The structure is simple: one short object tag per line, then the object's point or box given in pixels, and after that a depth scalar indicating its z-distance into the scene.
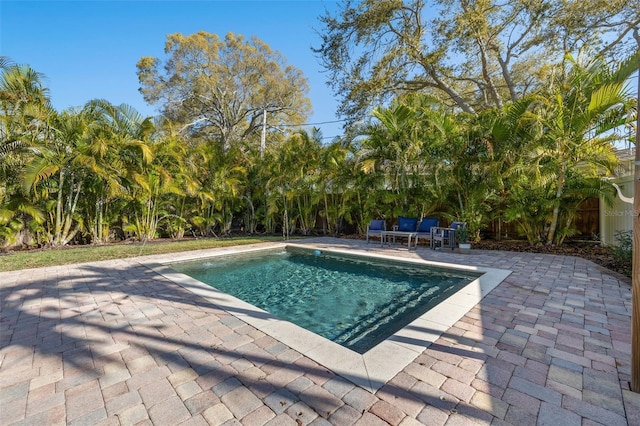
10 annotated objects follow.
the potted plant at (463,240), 7.40
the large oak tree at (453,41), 11.78
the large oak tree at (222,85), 20.02
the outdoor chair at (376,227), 9.56
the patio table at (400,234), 8.36
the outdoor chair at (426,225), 8.64
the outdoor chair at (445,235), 7.95
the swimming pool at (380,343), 2.21
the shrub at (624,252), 5.25
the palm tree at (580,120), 6.25
